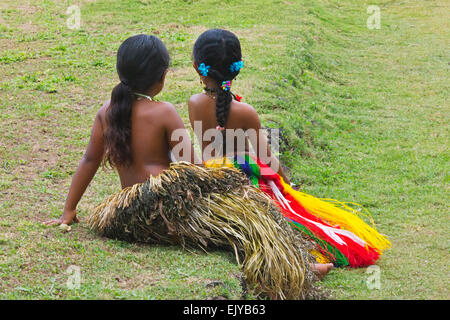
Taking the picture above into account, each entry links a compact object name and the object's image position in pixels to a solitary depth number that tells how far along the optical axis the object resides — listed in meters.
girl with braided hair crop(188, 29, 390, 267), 8.30
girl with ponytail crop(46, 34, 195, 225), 7.43
